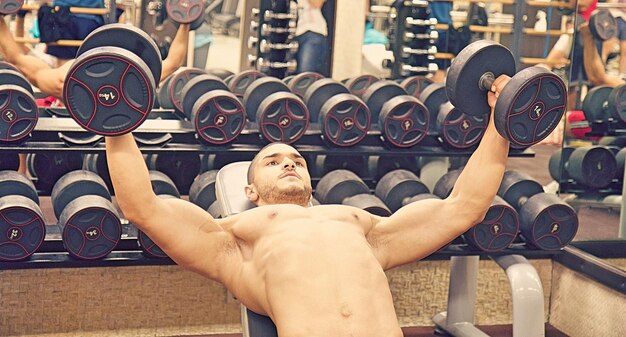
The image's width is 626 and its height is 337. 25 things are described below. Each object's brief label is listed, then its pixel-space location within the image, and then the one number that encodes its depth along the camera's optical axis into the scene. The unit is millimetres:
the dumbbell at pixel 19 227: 3271
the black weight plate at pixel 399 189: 3949
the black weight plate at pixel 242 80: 4754
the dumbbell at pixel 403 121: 3889
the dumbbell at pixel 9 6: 3926
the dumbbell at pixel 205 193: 3758
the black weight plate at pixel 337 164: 4395
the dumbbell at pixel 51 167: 4031
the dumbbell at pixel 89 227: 3350
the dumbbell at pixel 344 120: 3818
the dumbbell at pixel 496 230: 3701
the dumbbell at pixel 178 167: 4219
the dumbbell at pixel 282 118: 3742
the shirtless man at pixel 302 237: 2496
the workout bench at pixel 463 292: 2791
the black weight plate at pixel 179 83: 4523
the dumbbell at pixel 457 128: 3959
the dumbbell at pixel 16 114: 3342
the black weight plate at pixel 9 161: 3710
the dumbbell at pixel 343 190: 3785
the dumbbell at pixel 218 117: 3656
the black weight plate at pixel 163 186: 3713
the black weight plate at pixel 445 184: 3930
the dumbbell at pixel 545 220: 3773
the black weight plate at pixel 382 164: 4520
